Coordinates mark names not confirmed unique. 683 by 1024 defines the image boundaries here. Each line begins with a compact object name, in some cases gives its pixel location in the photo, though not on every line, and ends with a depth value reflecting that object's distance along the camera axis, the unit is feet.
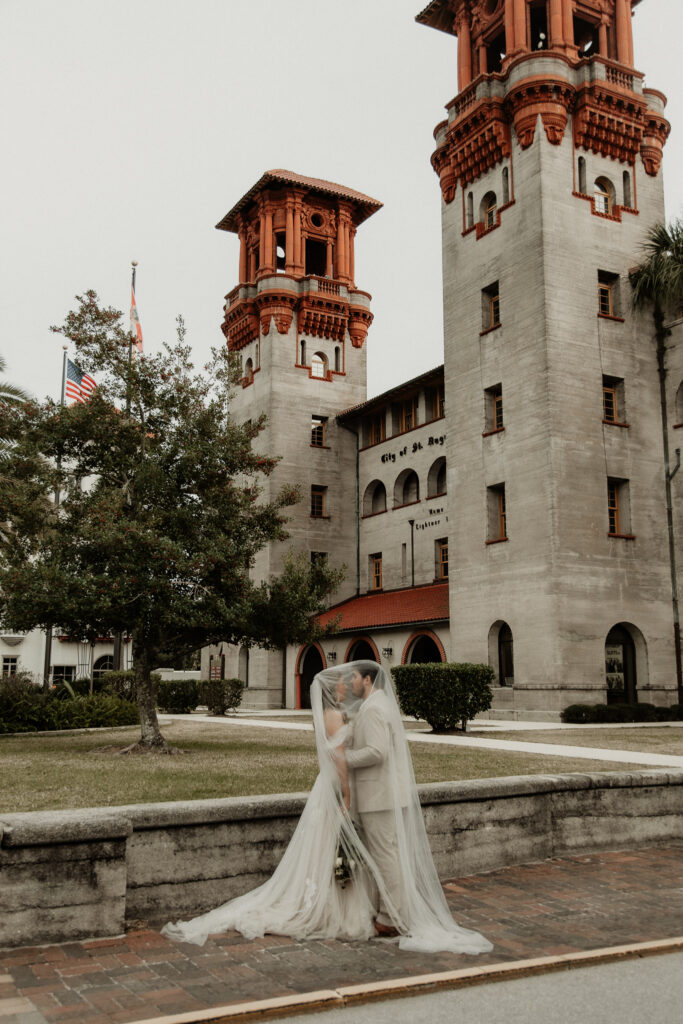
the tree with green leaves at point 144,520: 54.39
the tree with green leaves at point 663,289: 105.50
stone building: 102.22
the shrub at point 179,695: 129.70
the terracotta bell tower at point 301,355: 153.79
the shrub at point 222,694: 120.47
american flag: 102.89
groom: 21.63
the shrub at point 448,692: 74.74
